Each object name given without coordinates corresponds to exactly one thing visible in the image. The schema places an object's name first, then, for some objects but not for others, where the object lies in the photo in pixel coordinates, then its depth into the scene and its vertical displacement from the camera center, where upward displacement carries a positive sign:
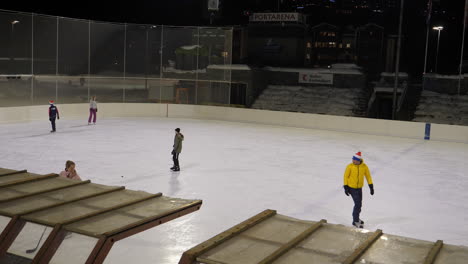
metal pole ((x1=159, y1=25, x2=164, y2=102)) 31.17 +0.43
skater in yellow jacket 9.82 -1.94
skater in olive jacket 14.52 -2.14
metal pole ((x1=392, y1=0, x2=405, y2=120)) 31.53 -0.16
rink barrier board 24.92 -2.34
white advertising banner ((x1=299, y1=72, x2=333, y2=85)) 39.28 +0.02
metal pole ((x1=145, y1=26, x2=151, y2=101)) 30.91 +0.90
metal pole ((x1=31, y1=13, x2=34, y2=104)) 25.15 +0.69
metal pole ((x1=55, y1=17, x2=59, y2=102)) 26.61 +0.11
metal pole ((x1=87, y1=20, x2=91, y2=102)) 28.44 +0.99
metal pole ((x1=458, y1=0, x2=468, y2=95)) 34.95 +0.09
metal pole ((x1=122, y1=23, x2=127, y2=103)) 30.14 +1.04
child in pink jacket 8.88 -1.80
